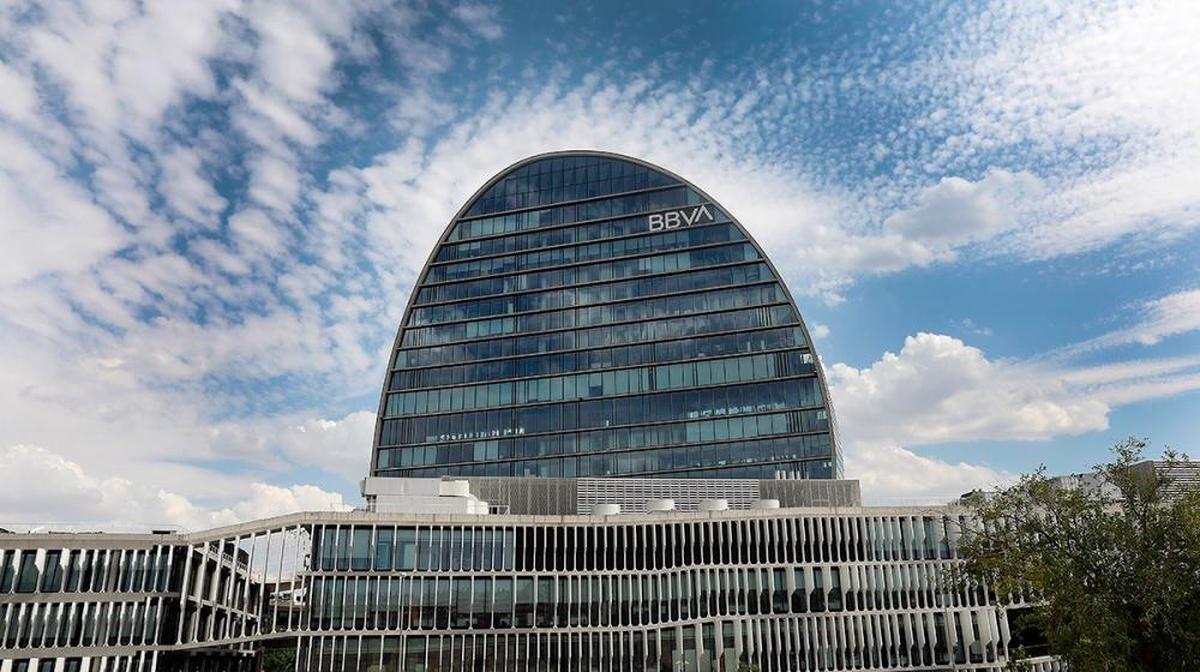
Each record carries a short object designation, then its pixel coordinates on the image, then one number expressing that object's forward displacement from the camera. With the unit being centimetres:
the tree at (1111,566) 4453
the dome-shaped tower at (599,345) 11344
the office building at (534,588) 7125
